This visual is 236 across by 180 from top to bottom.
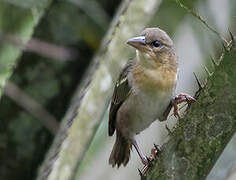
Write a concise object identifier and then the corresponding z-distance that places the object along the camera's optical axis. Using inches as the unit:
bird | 269.3
